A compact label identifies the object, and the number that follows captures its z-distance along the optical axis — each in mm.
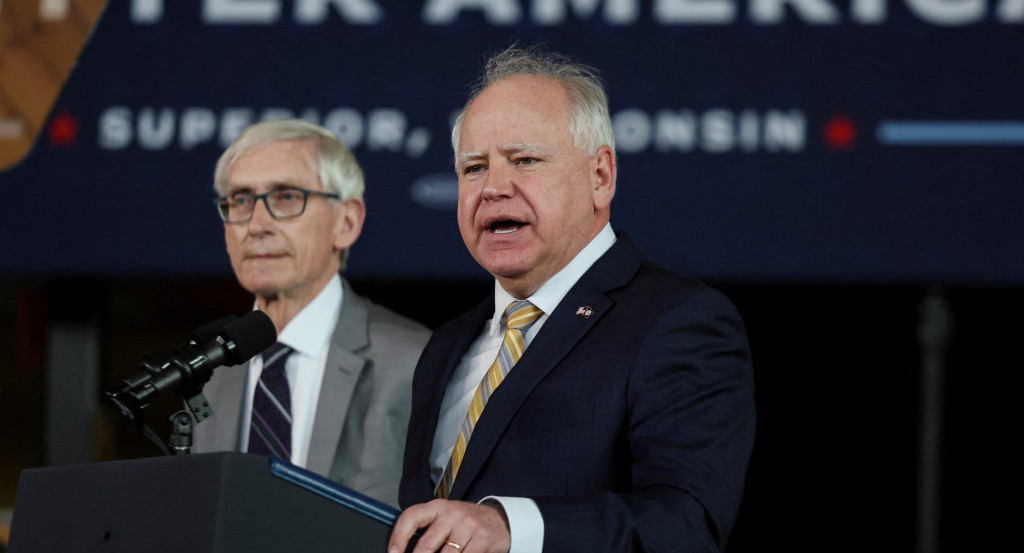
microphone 4631
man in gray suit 5185
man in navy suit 4589
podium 4418
